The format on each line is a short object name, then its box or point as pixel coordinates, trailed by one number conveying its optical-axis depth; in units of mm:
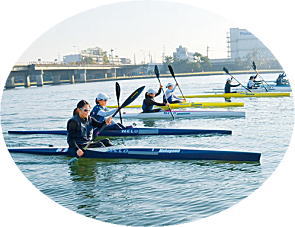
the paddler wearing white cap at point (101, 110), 9969
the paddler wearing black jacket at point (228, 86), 20927
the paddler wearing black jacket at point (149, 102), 13750
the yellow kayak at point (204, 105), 16688
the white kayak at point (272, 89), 21562
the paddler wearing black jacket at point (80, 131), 8258
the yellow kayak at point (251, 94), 19978
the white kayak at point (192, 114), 14586
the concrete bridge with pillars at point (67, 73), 47391
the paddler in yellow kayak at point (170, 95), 15828
